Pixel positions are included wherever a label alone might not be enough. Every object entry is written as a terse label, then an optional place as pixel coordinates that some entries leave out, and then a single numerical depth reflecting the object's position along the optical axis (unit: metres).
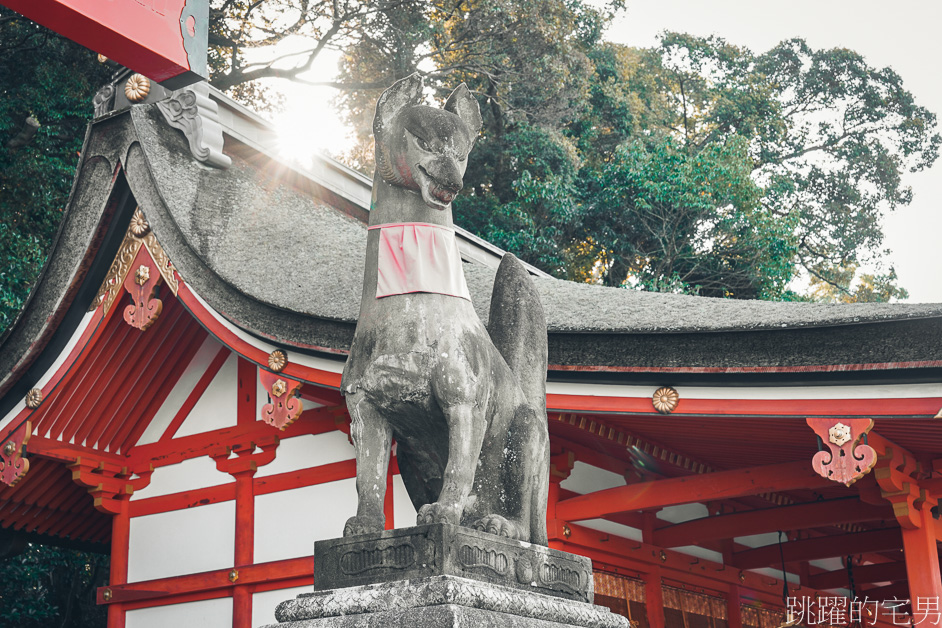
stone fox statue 3.46
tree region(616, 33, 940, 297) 23.72
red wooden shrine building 5.29
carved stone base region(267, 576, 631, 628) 3.02
